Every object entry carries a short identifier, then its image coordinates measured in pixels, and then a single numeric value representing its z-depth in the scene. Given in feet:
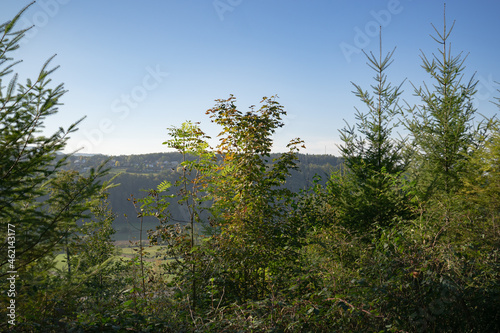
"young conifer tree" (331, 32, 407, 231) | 21.81
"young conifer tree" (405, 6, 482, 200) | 23.73
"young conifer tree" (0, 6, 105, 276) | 9.24
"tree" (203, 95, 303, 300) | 15.28
